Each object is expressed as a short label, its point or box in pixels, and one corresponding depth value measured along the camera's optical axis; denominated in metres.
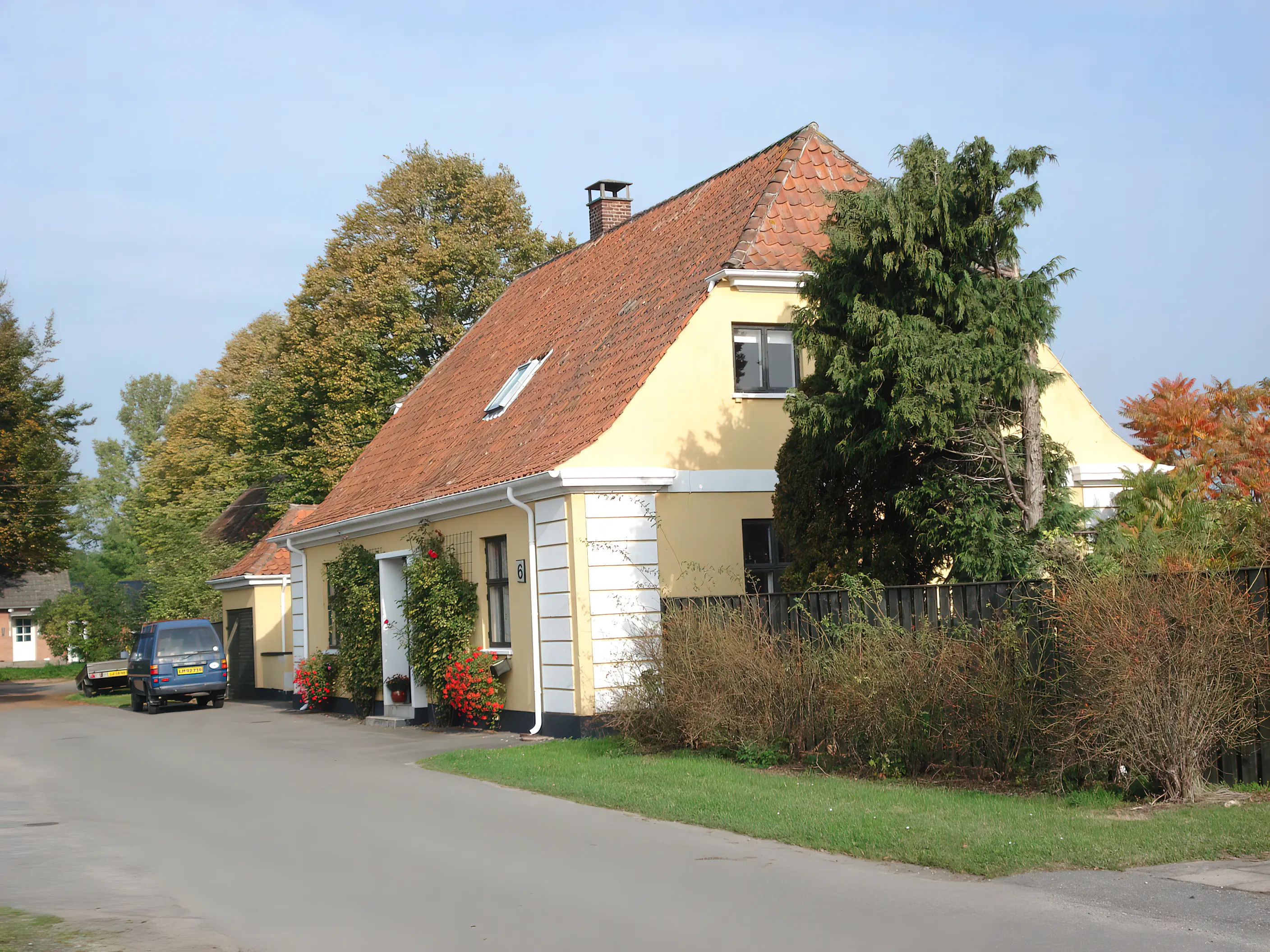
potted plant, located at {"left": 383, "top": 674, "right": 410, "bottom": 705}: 20.84
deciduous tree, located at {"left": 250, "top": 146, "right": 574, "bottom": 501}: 35.19
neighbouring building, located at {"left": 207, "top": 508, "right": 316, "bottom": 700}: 31.30
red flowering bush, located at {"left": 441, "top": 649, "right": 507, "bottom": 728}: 17.58
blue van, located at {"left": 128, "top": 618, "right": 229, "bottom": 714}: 28.16
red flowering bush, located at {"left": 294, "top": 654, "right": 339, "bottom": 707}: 24.47
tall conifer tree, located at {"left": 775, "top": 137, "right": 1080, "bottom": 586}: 11.95
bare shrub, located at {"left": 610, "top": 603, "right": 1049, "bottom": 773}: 10.23
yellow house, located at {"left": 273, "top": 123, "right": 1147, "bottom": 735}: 15.84
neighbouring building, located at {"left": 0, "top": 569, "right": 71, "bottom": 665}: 72.38
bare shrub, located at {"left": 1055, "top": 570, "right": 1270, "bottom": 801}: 9.03
